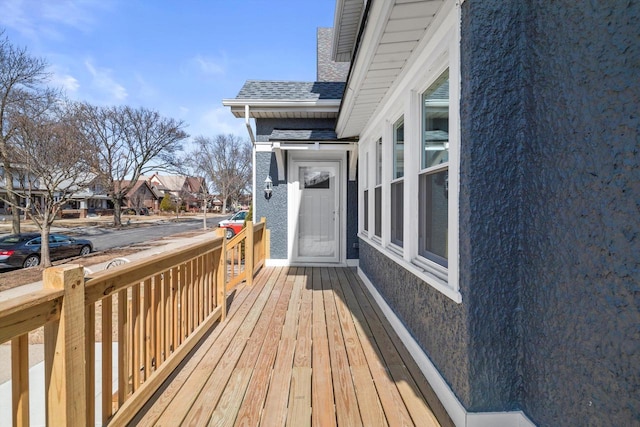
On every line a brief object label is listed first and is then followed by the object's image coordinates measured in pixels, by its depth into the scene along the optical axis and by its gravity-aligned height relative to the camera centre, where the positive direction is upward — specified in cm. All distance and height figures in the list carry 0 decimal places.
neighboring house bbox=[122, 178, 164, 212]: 3944 +147
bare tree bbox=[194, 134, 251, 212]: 3306 +489
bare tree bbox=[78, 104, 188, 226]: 2264 +513
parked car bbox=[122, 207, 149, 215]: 4064 -43
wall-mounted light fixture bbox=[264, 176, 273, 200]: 638 +38
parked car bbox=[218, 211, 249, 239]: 1524 -86
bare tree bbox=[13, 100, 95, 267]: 1062 +170
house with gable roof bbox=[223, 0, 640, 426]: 116 +2
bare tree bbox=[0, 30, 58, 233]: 1356 +546
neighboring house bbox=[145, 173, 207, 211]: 4638 +320
